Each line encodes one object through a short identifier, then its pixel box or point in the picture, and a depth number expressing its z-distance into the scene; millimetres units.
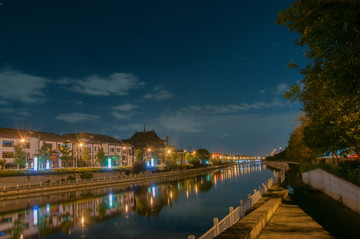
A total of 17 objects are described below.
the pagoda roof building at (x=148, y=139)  121819
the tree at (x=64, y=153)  56556
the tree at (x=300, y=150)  46522
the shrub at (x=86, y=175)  48550
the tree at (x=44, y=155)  51406
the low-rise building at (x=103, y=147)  71562
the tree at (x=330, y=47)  7504
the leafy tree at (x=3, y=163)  46312
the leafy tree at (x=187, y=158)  122500
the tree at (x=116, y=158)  77794
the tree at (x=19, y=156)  46688
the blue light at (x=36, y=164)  44862
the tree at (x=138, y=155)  83000
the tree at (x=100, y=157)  69500
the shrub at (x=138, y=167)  65875
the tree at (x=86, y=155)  63956
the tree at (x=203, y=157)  158562
